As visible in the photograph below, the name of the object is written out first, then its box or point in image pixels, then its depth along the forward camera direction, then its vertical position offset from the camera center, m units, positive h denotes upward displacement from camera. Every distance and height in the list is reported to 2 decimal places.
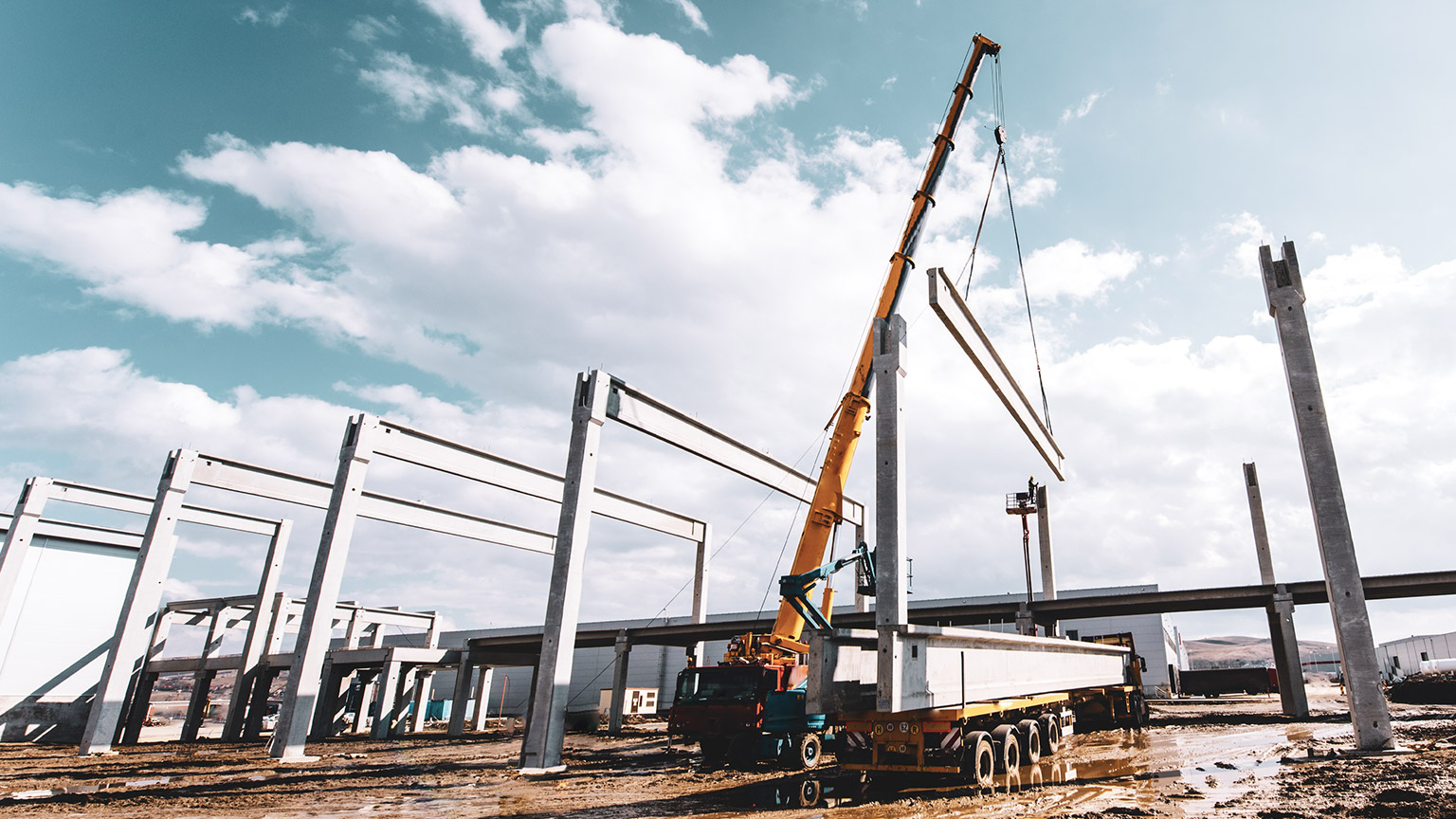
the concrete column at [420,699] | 34.83 -2.47
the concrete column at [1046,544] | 34.16 +6.11
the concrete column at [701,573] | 29.47 +3.38
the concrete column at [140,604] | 20.02 +0.66
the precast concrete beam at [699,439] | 18.17 +5.99
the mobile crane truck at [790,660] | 14.74 +0.07
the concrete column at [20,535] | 24.08 +2.71
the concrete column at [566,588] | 14.94 +1.31
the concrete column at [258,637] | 27.36 -0.08
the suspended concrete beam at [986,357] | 12.66 +6.09
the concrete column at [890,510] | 10.22 +2.43
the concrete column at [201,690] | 29.30 -2.26
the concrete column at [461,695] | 27.77 -1.82
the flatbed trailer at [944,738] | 10.84 -0.97
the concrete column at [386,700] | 27.39 -2.08
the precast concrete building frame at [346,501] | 17.53 +4.49
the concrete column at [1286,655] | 25.83 +1.30
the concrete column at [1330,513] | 13.05 +3.29
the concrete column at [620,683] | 29.02 -1.10
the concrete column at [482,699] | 35.54 -2.43
